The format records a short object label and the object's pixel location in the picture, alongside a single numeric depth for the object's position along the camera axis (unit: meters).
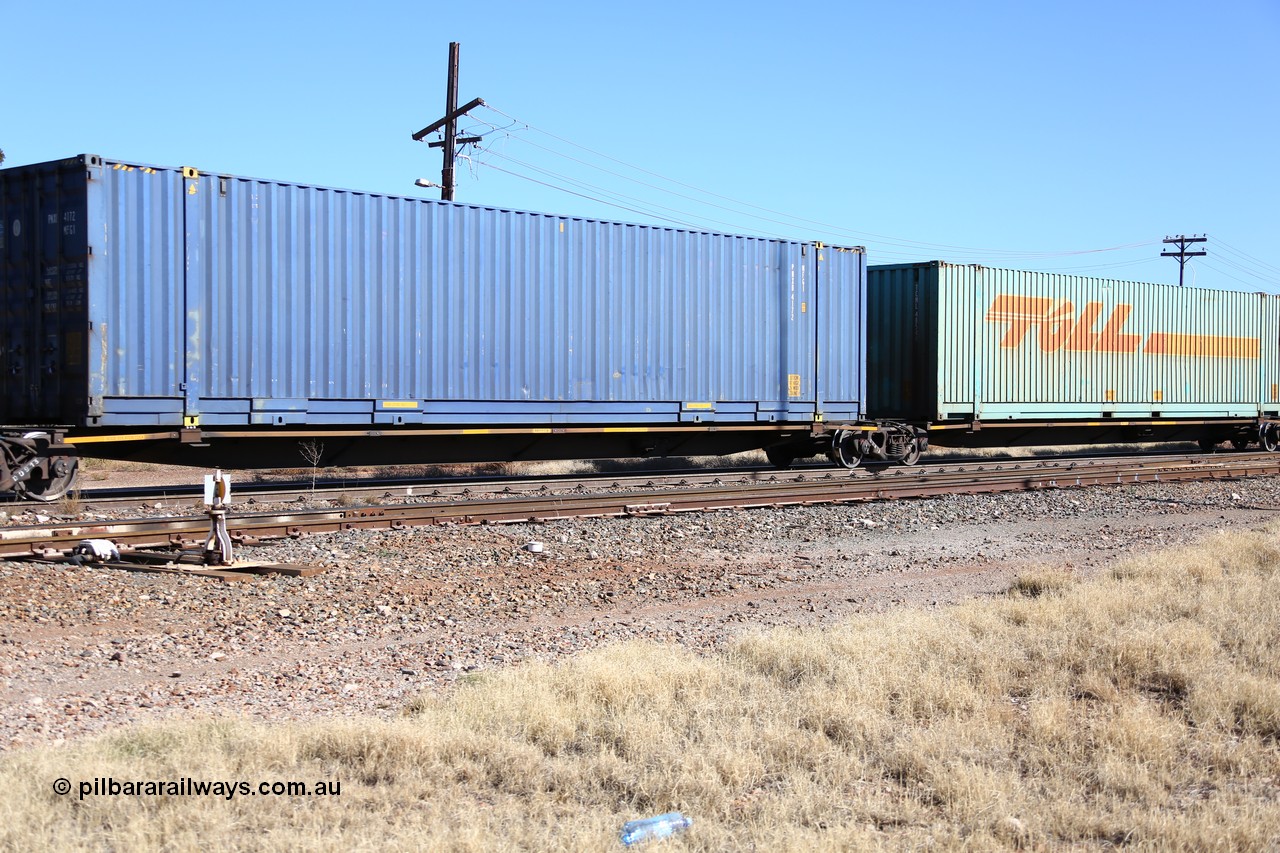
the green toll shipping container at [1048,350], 20.06
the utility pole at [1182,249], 62.62
